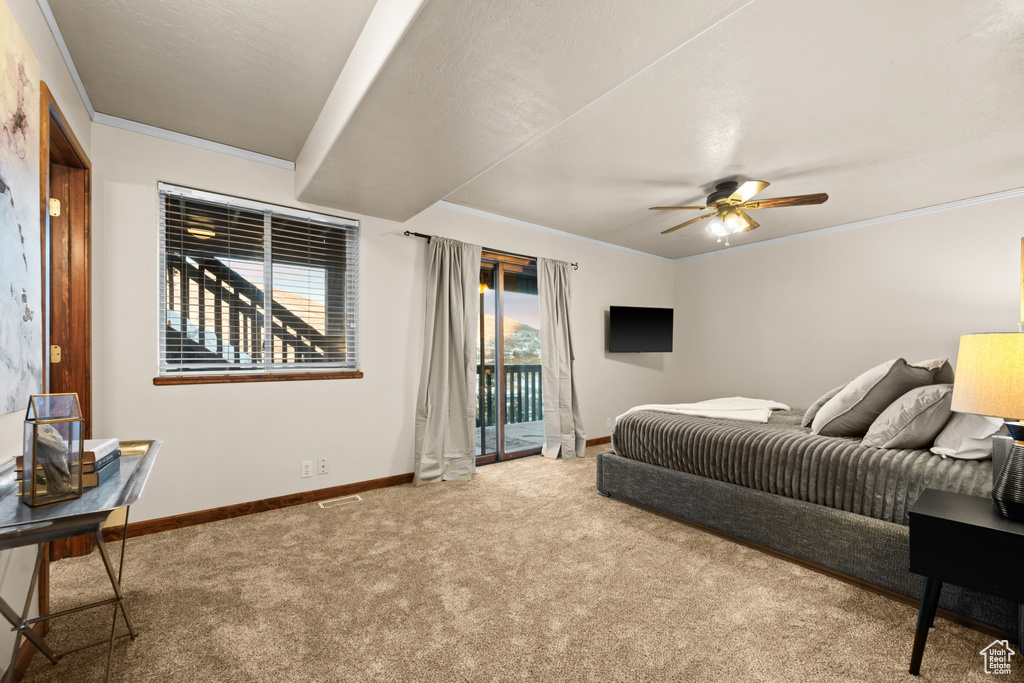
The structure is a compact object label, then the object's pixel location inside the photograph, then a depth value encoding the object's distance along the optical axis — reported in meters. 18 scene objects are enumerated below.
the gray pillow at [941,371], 2.52
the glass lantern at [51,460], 1.17
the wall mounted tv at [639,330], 5.46
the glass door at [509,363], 4.62
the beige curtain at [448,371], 3.93
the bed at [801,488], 1.99
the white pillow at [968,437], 1.99
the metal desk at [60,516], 1.02
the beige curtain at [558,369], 4.79
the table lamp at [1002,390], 1.47
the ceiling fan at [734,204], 3.21
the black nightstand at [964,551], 1.42
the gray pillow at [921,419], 2.19
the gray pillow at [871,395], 2.45
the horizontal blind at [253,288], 2.96
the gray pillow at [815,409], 2.81
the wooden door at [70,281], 2.34
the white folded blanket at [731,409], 3.20
